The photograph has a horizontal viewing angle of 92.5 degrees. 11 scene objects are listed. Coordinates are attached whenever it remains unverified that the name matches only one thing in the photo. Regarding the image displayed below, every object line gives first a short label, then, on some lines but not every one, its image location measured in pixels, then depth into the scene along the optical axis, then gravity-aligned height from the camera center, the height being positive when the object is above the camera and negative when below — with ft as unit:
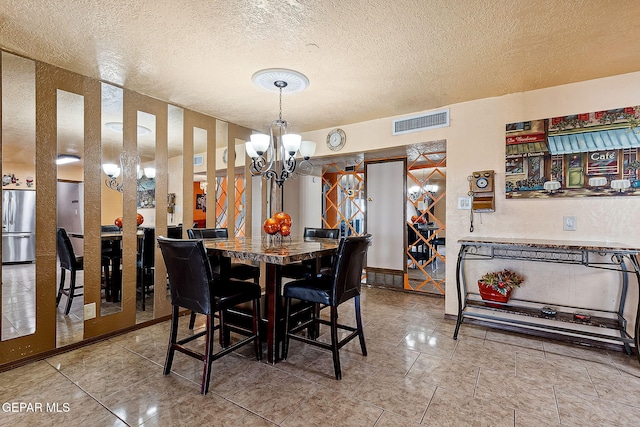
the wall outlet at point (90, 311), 8.06 -2.57
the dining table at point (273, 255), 5.92 -0.81
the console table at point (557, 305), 7.18 -2.28
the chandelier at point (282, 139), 8.04 +2.05
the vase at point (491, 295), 8.63 -2.31
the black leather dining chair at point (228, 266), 8.87 -1.60
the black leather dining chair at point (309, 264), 9.18 -1.57
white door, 14.35 +0.04
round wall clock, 12.75 +3.15
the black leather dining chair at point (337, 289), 6.35 -1.65
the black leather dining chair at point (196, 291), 5.75 -1.60
